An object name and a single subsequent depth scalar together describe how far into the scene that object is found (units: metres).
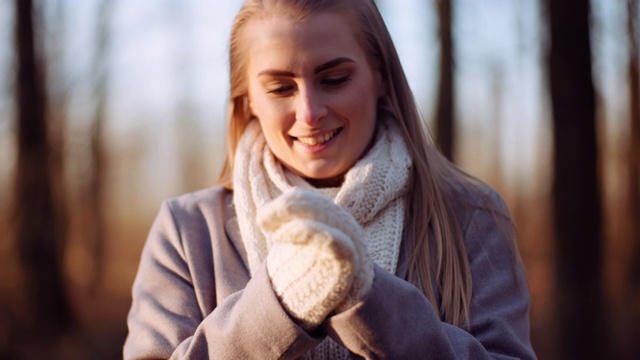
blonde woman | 2.08
